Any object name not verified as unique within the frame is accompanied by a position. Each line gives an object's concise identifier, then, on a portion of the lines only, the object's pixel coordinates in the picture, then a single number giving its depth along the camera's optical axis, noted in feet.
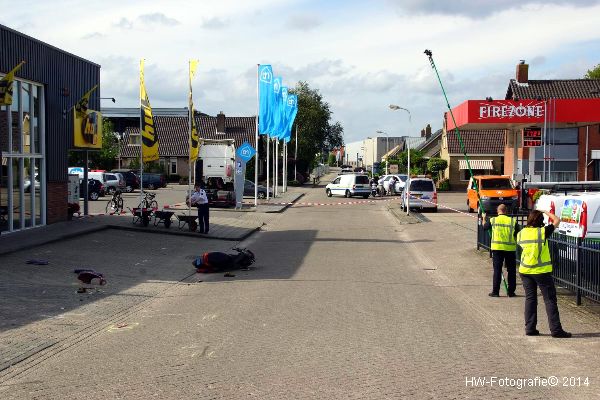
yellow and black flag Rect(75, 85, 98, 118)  83.45
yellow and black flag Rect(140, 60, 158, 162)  87.56
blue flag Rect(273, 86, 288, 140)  137.43
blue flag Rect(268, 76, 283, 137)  132.36
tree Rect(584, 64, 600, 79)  236.84
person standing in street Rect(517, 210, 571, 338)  30.30
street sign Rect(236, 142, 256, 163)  117.29
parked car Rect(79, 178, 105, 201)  141.38
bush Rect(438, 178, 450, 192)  215.92
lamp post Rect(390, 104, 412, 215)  115.58
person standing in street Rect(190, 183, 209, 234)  78.28
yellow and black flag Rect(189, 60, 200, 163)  99.57
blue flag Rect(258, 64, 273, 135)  127.34
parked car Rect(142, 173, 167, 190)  200.34
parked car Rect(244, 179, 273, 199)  169.88
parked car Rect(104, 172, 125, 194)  166.37
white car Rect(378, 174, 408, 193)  194.08
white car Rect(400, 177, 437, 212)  127.13
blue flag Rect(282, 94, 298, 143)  153.89
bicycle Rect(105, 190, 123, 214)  102.22
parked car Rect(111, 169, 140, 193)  184.44
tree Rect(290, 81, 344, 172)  314.35
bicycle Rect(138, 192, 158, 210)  85.73
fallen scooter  52.54
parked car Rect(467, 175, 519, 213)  114.83
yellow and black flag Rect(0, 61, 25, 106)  59.41
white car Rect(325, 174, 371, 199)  180.24
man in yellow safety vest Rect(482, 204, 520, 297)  41.55
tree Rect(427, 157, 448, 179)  224.12
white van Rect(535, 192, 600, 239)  42.22
